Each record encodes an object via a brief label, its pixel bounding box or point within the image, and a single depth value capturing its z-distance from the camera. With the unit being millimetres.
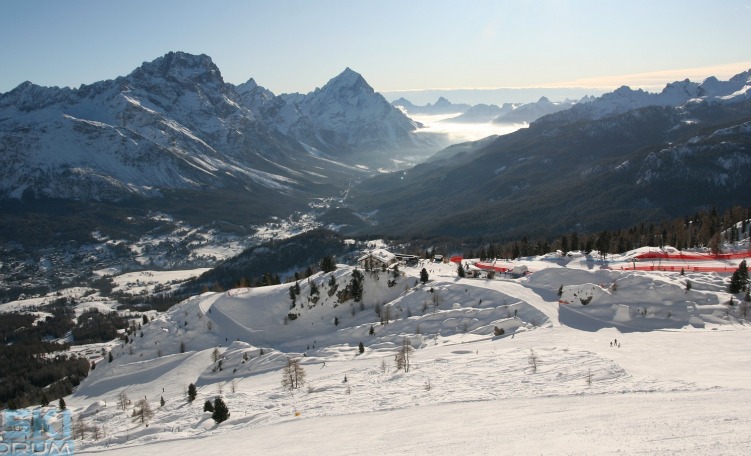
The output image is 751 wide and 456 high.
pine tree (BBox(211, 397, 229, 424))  57531
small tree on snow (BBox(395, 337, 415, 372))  67062
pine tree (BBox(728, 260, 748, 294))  80062
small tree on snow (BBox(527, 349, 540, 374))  57219
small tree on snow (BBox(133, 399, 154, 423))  64312
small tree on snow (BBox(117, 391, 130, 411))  75188
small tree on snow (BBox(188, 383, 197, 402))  70812
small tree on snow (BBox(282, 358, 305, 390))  68206
